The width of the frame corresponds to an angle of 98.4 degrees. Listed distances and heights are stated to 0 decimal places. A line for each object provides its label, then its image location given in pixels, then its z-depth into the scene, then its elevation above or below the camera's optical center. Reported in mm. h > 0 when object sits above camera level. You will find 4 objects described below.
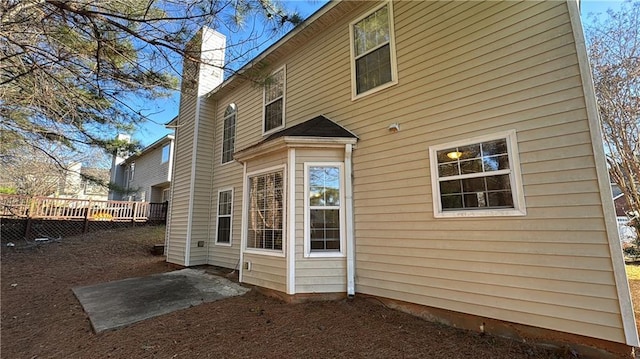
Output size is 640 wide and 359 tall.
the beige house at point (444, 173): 3049 +669
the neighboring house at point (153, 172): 16125 +3213
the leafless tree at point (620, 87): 7578 +3626
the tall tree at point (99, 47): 3072 +2149
